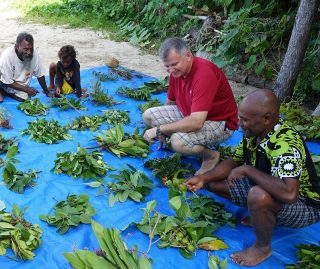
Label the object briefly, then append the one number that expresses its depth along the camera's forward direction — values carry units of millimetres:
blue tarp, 2529
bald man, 2250
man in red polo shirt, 3248
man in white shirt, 4582
